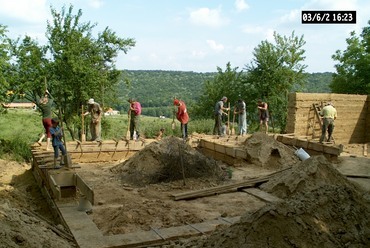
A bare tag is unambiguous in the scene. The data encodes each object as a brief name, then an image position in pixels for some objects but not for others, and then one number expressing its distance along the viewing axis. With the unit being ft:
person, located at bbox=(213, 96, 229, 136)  47.29
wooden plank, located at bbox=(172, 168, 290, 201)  25.59
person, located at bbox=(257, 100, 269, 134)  51.39
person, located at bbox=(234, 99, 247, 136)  50.01
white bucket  35.15
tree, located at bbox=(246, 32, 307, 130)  90.94
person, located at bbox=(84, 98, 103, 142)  40.68
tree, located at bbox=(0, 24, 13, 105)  46.09
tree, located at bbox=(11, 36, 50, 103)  54.03
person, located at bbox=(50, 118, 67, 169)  27.27
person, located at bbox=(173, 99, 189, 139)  43.21
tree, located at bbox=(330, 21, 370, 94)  82.23
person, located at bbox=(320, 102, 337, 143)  42.78
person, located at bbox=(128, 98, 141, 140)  42.83
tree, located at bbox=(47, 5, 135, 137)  59.06
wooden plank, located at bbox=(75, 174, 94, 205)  19.86
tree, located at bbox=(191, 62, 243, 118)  99.46
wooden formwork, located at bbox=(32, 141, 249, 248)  17.58
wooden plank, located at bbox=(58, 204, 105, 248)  17.35
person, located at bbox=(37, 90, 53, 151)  35.45
